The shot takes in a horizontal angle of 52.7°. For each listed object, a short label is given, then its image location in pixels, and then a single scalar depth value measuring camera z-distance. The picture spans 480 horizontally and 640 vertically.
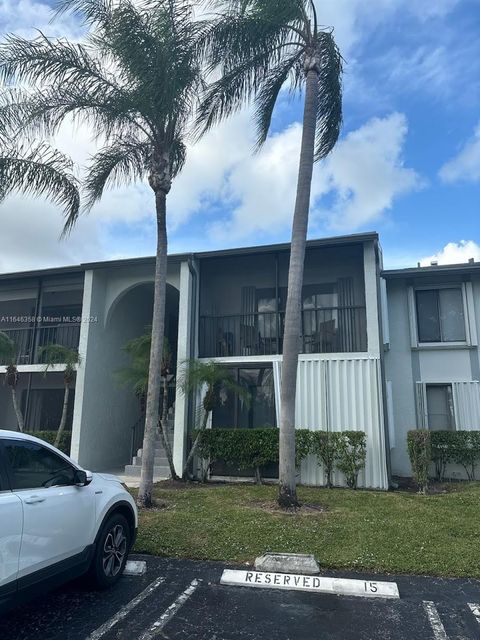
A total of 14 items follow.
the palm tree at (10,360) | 13.19
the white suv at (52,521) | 3.72
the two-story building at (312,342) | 11.47
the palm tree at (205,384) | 11.43
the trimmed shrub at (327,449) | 10.80
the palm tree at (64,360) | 13.07
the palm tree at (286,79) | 8.30
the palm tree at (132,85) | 8.59
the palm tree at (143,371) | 11.39
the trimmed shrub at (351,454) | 10.66
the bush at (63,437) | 13.53
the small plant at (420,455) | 10.19
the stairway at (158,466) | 12.52
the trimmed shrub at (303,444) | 10.98
